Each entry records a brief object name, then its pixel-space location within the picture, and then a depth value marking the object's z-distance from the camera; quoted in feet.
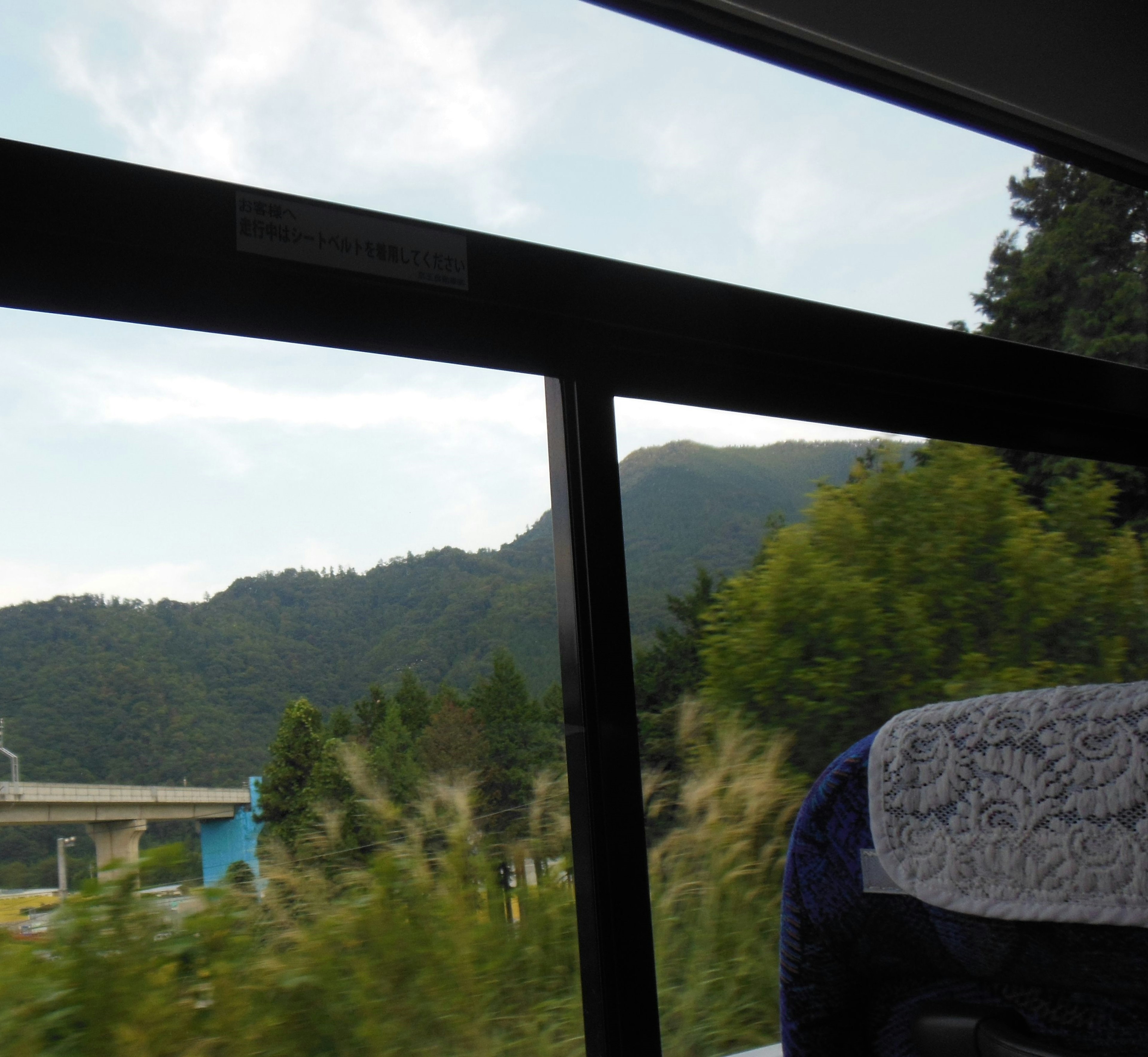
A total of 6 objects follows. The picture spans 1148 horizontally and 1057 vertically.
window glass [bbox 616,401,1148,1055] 5.49
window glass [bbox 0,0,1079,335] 4.66
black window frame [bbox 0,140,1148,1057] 3.97
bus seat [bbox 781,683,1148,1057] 2.33
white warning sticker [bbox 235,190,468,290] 4.27
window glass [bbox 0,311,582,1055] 3.95
